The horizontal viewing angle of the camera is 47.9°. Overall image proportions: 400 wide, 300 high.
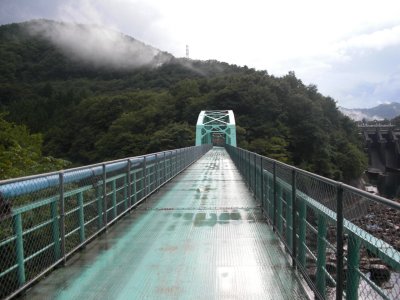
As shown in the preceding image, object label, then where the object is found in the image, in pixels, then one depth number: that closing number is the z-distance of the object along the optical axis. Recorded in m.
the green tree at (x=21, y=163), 18.17
